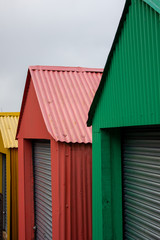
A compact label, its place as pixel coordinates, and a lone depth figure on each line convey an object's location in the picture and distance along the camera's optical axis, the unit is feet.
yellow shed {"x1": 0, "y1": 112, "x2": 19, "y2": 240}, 38.04
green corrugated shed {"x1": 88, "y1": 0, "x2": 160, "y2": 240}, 12.98
